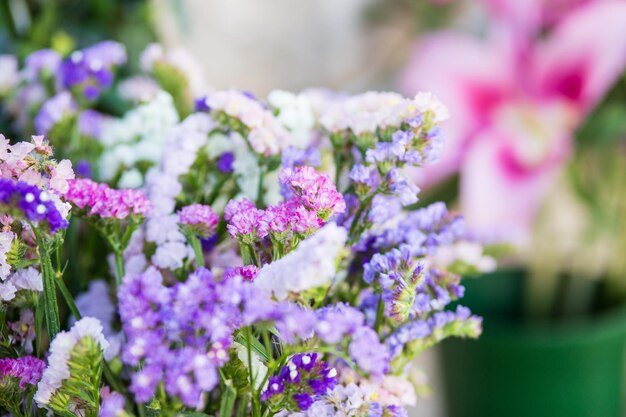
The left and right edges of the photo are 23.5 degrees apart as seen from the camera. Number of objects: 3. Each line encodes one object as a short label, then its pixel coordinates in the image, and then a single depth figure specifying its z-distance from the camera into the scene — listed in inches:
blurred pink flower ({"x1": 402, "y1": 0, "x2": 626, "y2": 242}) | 42.8
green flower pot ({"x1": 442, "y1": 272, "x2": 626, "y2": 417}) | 47.5
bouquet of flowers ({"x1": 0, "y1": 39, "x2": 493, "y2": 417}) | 21.9
